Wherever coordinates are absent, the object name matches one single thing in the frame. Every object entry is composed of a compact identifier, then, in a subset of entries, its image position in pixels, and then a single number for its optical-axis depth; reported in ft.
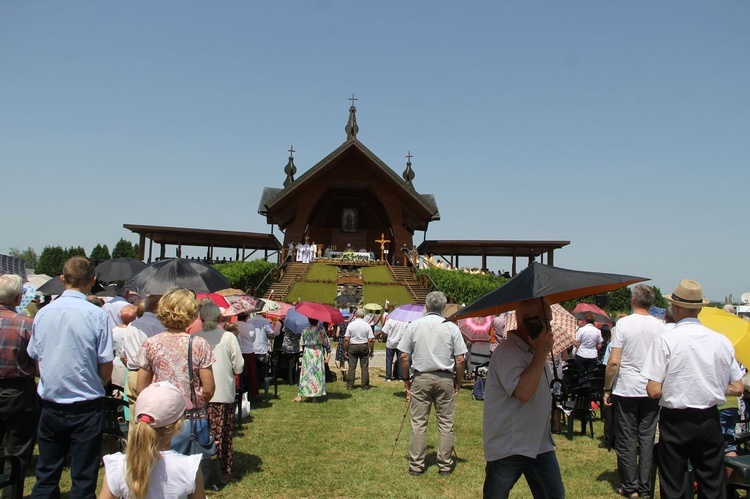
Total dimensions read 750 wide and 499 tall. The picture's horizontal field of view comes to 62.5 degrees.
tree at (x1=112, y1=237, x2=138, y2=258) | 193.45
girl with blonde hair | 9.16
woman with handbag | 14.88
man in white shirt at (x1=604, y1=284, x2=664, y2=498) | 18.31
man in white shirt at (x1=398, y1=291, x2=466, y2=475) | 20.93
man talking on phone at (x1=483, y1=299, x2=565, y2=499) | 12.10
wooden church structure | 115.65
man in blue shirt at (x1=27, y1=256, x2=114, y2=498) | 13.80
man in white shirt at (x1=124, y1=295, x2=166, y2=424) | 19.30
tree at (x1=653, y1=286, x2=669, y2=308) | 116.18
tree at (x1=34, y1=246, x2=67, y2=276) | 195.89
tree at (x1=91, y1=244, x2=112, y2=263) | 189.02
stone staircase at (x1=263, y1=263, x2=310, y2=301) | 92.05
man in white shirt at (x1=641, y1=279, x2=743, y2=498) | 14.21
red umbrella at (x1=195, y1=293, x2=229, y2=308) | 28.71
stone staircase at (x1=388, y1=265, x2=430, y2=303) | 92.75
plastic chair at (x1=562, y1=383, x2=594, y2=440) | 27.04
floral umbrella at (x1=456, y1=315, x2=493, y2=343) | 37.78
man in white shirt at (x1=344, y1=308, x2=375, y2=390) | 39.86
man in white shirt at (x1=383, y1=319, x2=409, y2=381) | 39.04
